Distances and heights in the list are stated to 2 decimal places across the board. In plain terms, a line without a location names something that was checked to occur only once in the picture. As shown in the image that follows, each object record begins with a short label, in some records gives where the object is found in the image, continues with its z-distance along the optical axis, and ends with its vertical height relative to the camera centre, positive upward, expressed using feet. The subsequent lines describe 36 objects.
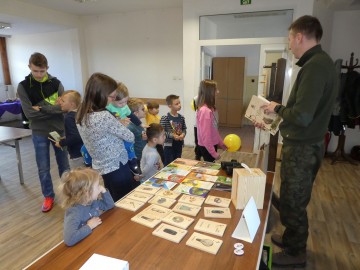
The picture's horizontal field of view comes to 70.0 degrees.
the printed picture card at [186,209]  4.26 -2.18
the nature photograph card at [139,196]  4.67 -2.16
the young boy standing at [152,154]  6.88 -2.01
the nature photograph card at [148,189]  4.99 -2.15
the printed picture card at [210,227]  3.76 -2.20
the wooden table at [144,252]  3.16 -2.24
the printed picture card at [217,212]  4.19 -2.19
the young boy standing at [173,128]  9.51 -1.85
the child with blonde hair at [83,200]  3.77 -1.92
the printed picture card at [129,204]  4.40 -2.17
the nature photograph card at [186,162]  6.60 -2.15
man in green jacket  4.82 -0.94
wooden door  23.00 -0.78
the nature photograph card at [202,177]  5.57 -2.15
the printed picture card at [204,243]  3.40 -2.21
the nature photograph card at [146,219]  3.93 -2.18
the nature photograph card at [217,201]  4.54 -2.18
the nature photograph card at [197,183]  5.23 -2.15
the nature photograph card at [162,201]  4.52 -2.17
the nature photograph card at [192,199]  4.60 -2.18
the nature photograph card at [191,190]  4.93 -2.16
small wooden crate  4.32 -1.83
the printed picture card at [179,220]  3.92 -2.19
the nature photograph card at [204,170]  5.97 -2.15
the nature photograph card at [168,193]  4.80 -2.16
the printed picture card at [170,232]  3.63 -2.20
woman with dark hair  4.97 -1.12
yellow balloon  10.61 -2.65
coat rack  14.09 -4.09
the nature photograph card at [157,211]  4.17 -2.18
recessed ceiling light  17.78 +3.62
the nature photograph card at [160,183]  5.21 -2.15
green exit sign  13.77 +3.96
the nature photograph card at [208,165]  6.34 -2.16
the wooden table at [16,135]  10.21 -2.30
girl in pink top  8.18 -1.29
